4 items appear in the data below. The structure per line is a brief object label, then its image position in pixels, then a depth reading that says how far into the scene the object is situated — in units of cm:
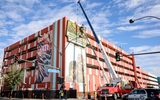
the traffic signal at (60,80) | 2881
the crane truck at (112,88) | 3031
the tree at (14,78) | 4691
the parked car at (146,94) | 1700
